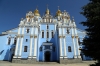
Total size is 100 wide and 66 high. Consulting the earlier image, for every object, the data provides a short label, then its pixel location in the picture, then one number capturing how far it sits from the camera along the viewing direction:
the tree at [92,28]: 8.53
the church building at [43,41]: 27.36
